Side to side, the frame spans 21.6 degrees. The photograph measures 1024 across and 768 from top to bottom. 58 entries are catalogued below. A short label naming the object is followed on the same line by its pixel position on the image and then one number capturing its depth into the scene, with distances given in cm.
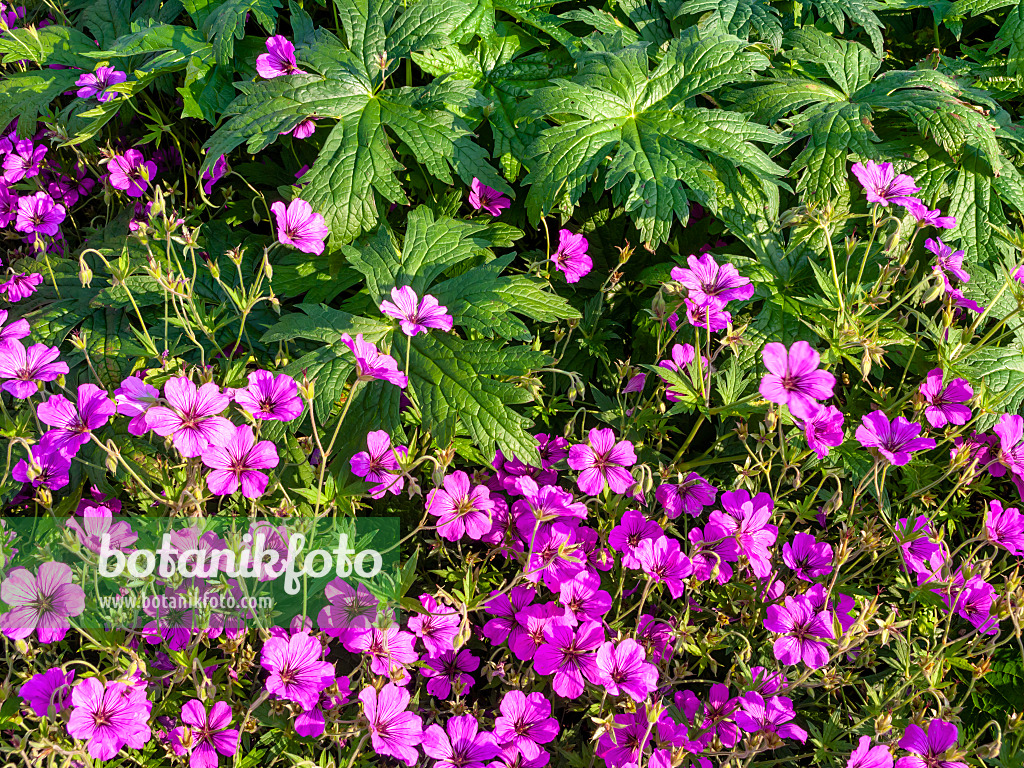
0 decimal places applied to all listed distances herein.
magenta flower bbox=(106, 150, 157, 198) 135
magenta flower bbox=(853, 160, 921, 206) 124
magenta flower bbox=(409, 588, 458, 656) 119
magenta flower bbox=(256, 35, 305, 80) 130
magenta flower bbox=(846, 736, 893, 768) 115
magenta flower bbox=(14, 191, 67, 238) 135
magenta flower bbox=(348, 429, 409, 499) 119
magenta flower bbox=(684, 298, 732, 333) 121
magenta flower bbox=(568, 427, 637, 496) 120
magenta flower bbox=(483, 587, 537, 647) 120
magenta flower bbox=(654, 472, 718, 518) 122
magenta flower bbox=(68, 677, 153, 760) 113
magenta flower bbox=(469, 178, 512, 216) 131
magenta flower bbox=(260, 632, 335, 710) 116
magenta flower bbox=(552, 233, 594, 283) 130
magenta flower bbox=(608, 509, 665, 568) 121
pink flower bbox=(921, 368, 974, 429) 122
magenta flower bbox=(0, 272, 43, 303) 131
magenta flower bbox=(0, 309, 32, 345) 121
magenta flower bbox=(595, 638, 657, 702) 117
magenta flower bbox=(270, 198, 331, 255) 122
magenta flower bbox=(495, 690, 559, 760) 117
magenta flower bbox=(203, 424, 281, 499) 115
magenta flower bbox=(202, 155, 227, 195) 131
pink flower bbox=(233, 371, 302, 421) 117
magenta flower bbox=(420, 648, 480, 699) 120
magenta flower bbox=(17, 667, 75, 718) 116
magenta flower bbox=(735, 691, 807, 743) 117
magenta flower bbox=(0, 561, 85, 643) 117
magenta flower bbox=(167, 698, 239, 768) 116
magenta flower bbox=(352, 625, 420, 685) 117
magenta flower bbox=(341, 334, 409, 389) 117
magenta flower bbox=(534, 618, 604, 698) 118
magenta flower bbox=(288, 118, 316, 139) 129
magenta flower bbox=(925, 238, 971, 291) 124
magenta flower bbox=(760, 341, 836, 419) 116
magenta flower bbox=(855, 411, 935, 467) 119
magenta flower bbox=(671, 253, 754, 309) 122
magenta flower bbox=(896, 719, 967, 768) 116
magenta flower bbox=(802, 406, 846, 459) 119
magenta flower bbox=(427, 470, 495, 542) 119
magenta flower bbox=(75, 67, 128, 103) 133
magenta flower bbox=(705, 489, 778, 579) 120
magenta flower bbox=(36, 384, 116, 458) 118
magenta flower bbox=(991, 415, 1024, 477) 121
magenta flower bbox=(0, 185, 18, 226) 137
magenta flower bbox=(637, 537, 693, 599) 120
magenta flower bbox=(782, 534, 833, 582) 122
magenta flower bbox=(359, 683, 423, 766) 115
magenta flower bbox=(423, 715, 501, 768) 117
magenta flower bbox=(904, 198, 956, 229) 124
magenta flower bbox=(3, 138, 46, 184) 137
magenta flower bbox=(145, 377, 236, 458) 114
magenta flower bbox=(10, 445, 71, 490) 119
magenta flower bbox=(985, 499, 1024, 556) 121
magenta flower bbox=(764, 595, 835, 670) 118
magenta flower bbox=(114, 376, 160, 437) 115
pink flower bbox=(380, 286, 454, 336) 120
